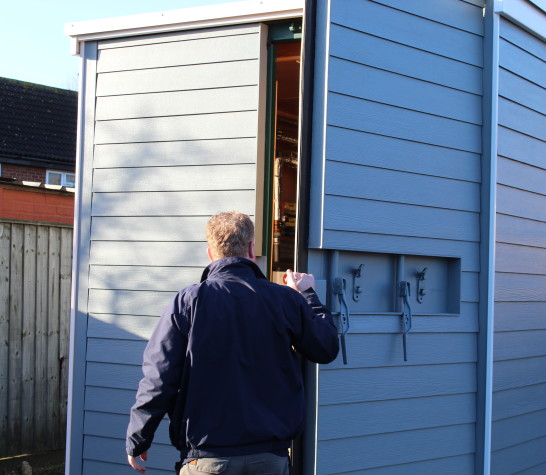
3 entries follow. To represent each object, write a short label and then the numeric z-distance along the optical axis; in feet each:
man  9.18
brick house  51.26
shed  12.67
